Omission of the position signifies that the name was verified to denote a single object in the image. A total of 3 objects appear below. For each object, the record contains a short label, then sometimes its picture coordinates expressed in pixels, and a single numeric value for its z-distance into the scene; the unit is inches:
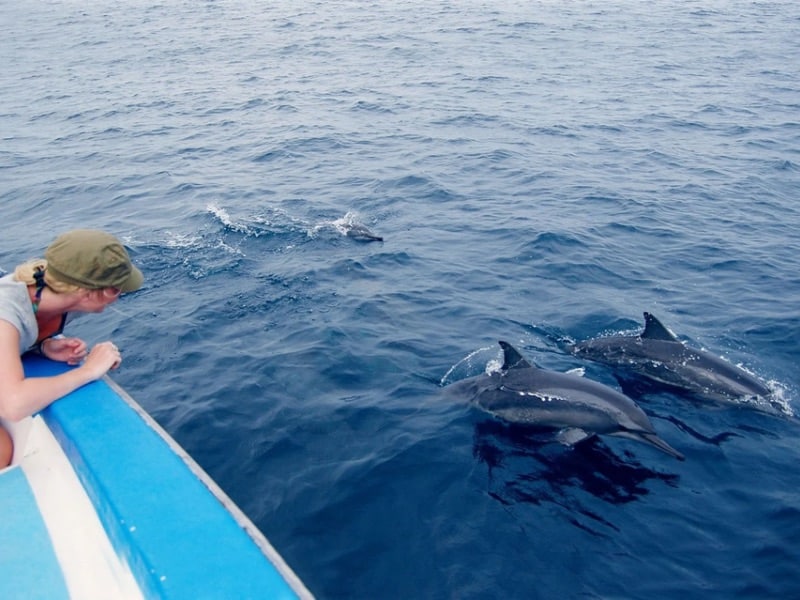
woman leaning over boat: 177.5
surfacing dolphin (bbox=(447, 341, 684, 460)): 297.0
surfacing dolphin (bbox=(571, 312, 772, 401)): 334.3
